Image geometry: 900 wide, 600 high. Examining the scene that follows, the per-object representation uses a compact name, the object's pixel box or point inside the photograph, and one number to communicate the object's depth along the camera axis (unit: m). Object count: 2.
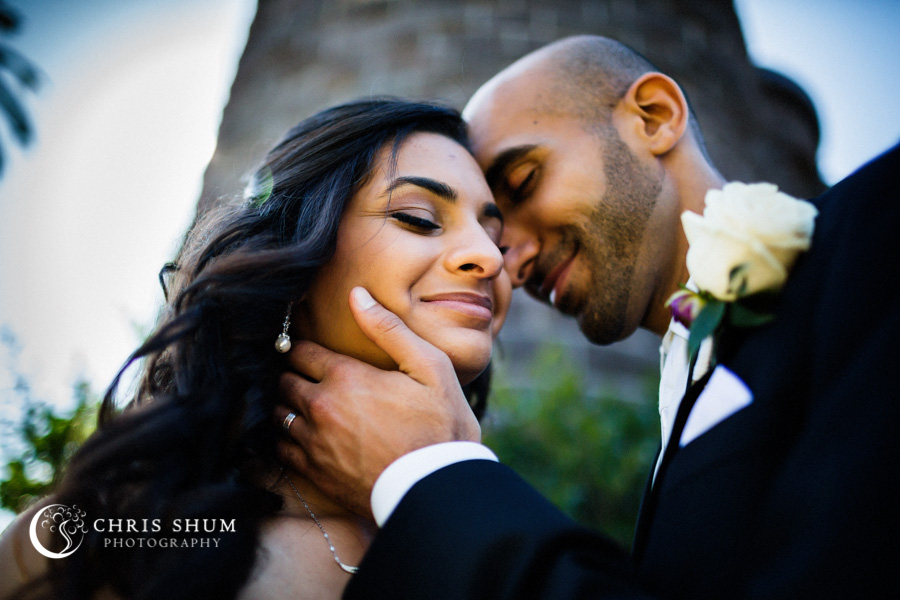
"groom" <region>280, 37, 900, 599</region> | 0.38
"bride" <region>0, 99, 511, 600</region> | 0.45
